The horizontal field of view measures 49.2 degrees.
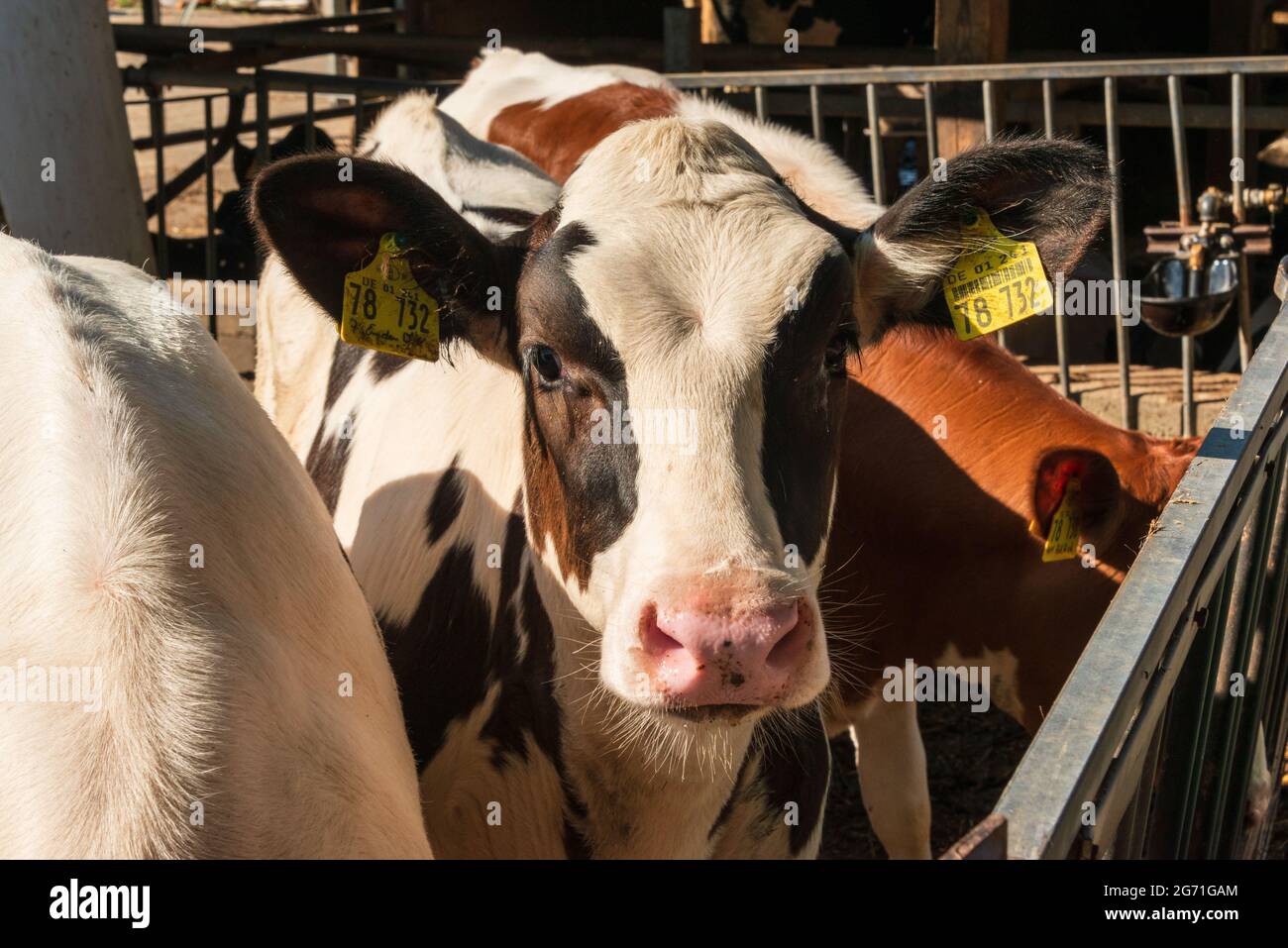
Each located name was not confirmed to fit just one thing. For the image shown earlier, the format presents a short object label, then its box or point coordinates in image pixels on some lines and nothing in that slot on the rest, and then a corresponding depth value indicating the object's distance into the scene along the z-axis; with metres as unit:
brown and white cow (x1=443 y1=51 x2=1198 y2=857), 3.27
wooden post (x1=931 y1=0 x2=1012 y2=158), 5.64
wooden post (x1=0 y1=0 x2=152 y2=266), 4.62
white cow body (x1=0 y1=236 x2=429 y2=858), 1.52
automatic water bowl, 4.40
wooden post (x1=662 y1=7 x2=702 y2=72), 6.36
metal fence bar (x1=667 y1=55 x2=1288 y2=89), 4.88
